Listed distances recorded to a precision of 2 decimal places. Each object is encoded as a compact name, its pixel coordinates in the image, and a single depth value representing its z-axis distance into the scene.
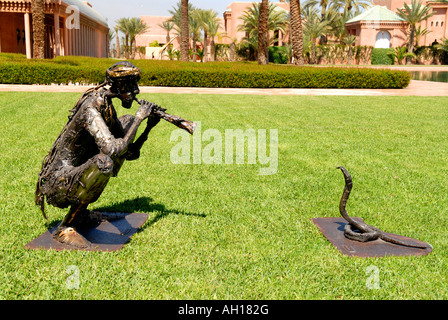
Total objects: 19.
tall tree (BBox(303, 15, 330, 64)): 47.94
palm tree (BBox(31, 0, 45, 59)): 20.11
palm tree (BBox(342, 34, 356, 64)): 48.31
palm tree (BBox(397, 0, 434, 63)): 47.56
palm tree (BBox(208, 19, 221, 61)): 48.88
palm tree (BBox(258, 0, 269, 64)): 21.38
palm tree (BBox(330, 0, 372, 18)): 54.94
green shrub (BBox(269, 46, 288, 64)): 47.09
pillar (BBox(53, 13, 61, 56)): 24.91
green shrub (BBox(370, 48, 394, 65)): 48.50
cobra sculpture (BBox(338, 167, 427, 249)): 3.44
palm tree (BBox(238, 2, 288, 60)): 41.87
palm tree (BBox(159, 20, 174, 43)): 61.88
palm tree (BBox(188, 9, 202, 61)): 49.47
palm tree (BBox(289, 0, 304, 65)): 21.86
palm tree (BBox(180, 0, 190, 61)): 24.38
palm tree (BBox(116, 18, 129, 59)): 59.38
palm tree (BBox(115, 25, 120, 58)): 72.75
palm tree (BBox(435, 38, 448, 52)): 46.31
